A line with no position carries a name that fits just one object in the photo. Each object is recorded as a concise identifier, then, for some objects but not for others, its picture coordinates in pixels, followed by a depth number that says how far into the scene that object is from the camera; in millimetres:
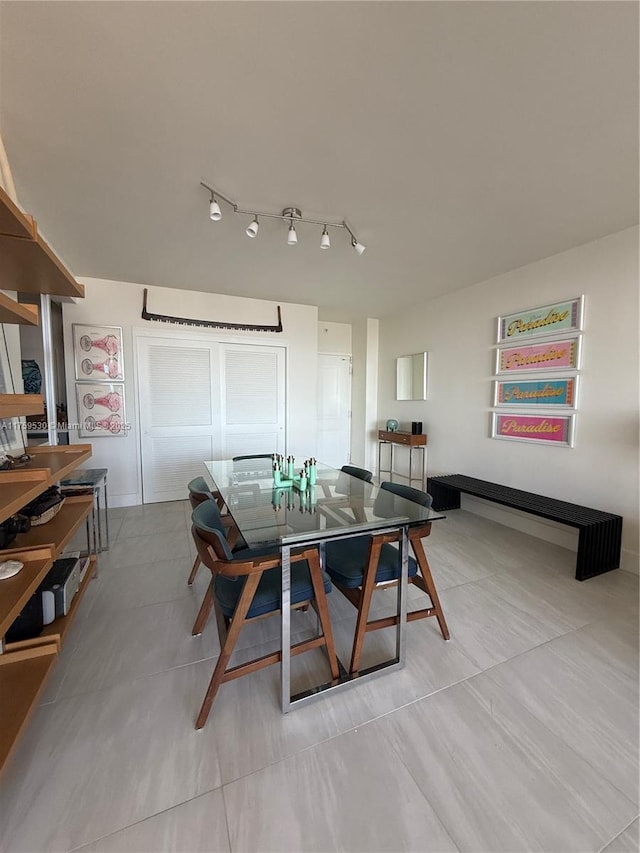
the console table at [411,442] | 4273
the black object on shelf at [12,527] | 1311
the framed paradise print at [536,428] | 2820
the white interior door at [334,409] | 5508
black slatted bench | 2312
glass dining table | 1331
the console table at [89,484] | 2130
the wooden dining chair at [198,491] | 1943
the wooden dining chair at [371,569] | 1478
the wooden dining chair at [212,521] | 1466
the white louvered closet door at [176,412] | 3867
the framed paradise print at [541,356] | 2756
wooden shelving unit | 996
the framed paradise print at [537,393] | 2785
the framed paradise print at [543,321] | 2732
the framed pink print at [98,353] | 3527
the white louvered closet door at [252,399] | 4242
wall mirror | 4324
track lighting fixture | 1971
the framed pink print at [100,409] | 3604
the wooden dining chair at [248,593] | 1258
